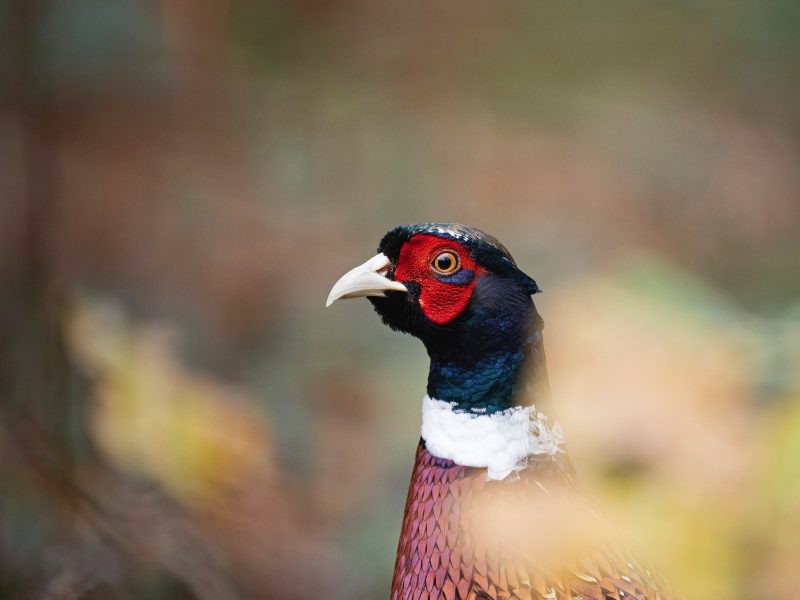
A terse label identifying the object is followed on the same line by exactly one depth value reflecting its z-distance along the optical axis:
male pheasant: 5.25
